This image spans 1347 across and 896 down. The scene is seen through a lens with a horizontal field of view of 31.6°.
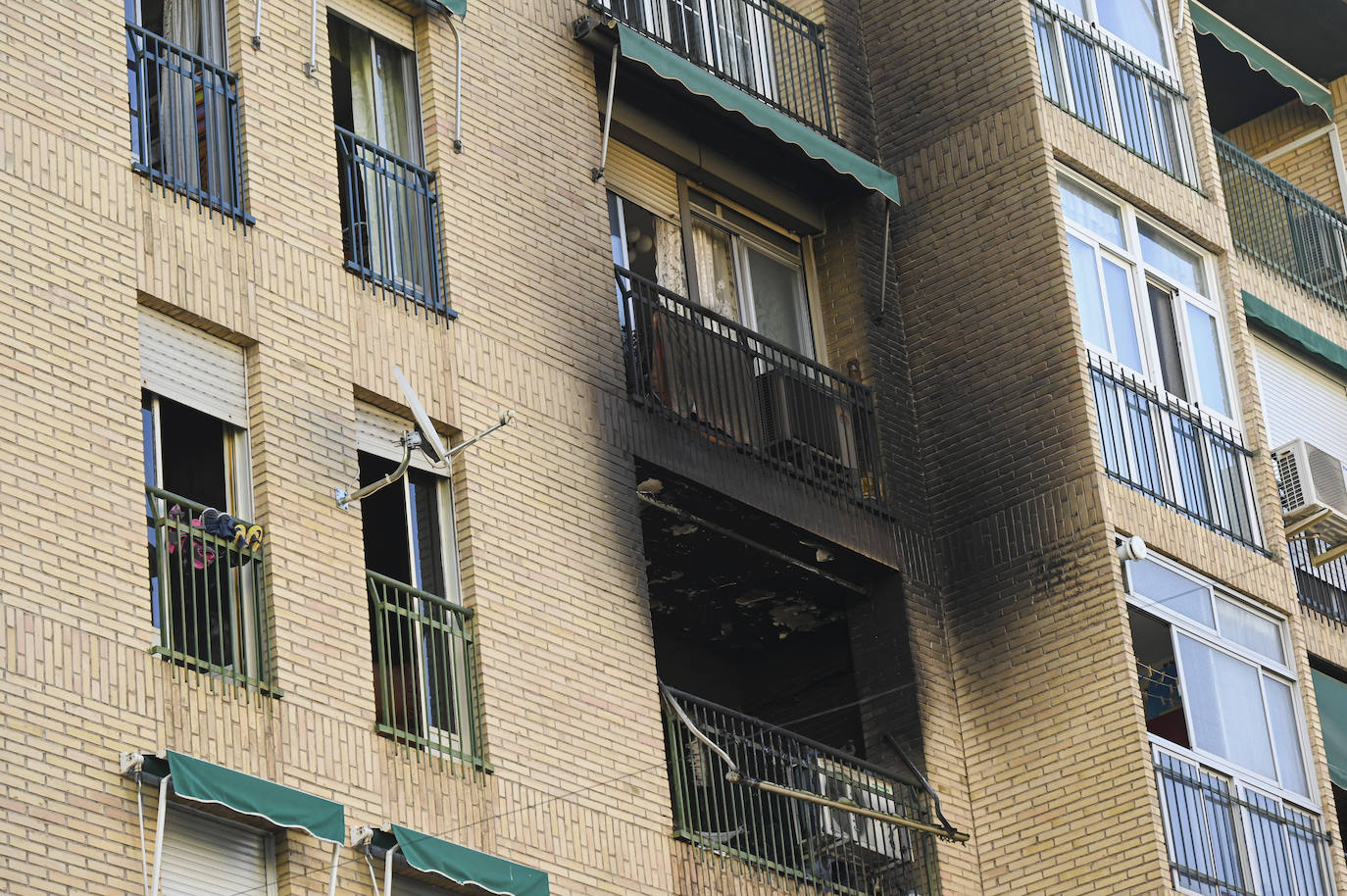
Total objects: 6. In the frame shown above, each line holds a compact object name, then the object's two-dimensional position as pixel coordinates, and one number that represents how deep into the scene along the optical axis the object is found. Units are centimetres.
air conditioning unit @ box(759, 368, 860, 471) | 1945
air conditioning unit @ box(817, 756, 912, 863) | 1830
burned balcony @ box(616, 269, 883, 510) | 1848
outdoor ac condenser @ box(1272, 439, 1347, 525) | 2330
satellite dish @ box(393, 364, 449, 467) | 1497
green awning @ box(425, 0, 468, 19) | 1747
